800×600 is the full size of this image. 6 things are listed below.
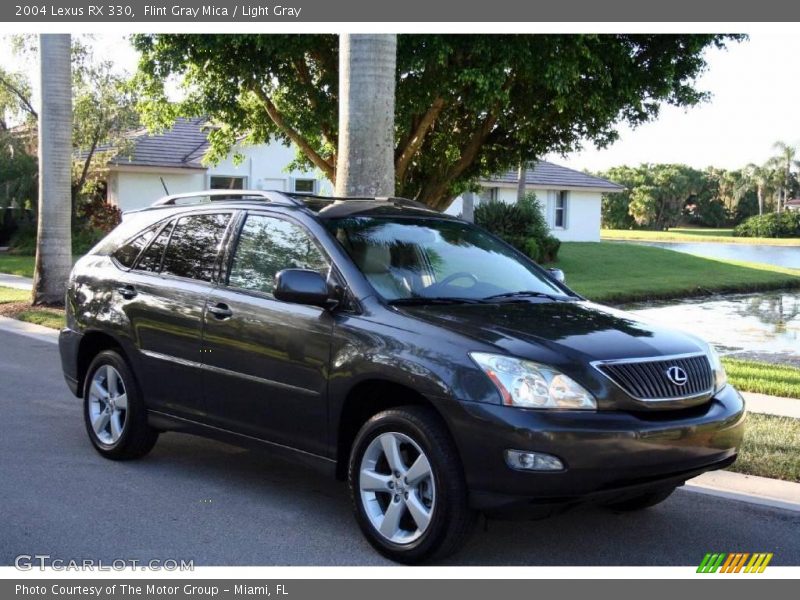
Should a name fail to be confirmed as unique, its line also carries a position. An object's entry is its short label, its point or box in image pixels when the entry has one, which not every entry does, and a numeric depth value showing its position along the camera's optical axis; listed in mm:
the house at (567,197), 41750
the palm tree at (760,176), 86500
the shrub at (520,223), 29672
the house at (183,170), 30922
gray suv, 4629
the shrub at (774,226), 71000
